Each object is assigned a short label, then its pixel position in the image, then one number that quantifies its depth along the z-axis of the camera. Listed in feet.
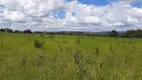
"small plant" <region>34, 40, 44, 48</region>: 37.64
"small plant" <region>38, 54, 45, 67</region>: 17.89
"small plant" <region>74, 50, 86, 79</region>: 10.89
